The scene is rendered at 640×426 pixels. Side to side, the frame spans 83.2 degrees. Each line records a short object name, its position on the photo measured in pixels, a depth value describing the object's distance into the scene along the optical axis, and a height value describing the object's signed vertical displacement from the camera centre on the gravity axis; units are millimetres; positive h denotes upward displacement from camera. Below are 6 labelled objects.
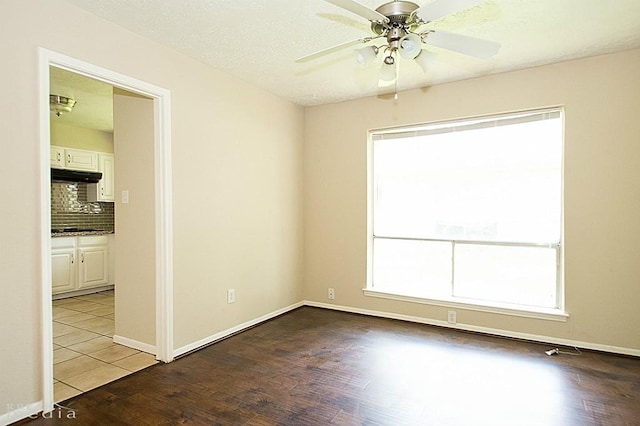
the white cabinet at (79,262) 5043 -810
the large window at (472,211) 3434 -26
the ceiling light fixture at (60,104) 4102 +1202
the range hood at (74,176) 5258 +481
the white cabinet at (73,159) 5293 +743
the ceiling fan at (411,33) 1761 +972
